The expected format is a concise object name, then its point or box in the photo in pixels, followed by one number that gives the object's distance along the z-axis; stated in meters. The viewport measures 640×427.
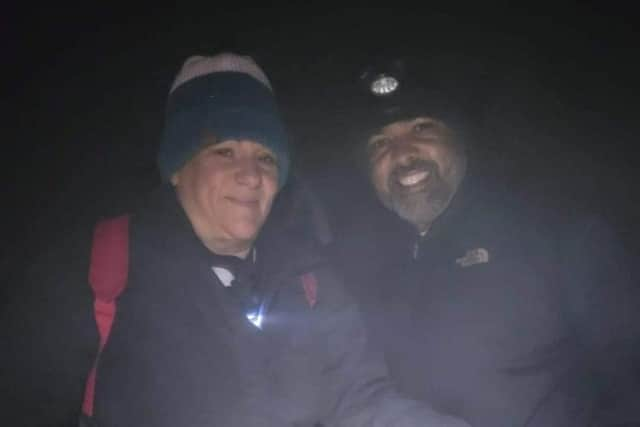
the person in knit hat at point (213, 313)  1.38
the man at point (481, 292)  1.76
